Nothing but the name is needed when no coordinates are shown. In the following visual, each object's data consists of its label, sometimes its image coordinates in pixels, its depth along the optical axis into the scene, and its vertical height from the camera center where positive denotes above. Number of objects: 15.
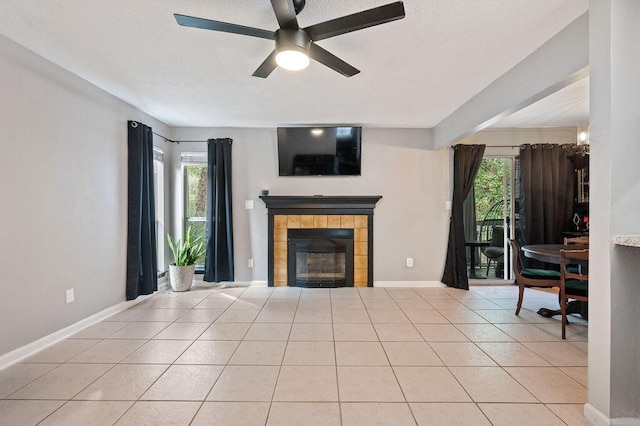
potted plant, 4.43 -0.80
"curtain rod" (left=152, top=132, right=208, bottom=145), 4.45 +1.06
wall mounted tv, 4.66 +0.88
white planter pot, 4.42 -0.96
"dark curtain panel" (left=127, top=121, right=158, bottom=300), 3.69 -0.07
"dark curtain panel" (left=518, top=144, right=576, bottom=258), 4.70 +0.22
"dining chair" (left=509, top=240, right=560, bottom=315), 3.25 -0.75
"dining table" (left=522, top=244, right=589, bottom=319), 3.02 -0.47
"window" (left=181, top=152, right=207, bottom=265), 4.91 +0.26
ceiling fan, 1.64 +1.03
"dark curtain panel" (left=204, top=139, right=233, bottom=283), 4.61 -0.12
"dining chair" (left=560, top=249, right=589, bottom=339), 2.78 -0.73
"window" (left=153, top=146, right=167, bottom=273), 4.57 +0.08
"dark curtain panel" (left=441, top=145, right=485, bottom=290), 4.62 +0.12
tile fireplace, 4.76 -0.45
